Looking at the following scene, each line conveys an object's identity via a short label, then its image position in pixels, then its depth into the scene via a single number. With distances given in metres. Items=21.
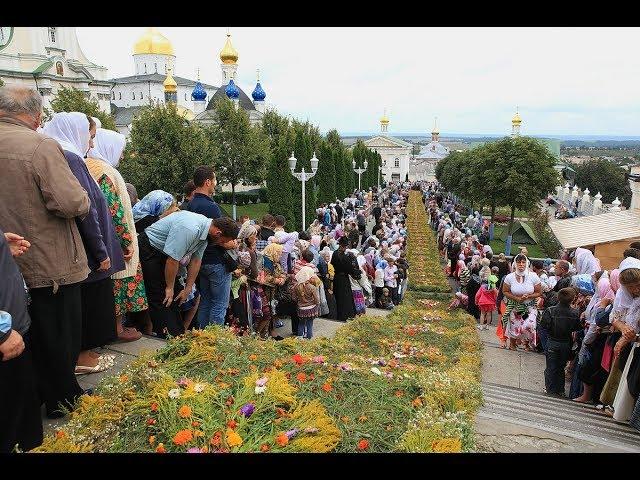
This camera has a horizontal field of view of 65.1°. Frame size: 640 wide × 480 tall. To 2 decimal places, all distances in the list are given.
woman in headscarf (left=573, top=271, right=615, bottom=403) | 5.48
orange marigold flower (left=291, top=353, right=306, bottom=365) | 4.25
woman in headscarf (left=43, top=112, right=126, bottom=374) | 3.65
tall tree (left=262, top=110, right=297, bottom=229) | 23.31
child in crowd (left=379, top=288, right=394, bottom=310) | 12.17
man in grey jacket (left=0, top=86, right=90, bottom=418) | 2.86
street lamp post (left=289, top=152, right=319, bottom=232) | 18.25
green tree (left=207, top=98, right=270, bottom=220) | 35.22
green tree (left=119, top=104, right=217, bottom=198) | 27.91
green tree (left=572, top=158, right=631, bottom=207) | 67.69
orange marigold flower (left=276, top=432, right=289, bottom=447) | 3.04
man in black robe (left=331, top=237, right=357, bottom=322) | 9.37
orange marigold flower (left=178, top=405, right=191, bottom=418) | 3.20
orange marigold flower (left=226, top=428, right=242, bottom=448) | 2.94
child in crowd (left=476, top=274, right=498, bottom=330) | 10.05
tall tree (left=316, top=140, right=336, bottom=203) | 30.36
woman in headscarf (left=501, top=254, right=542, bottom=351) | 7.95
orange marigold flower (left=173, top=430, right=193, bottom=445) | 2.95
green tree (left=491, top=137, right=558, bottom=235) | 23.72
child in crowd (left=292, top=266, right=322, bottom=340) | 7.10
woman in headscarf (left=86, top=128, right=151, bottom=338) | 4.18
